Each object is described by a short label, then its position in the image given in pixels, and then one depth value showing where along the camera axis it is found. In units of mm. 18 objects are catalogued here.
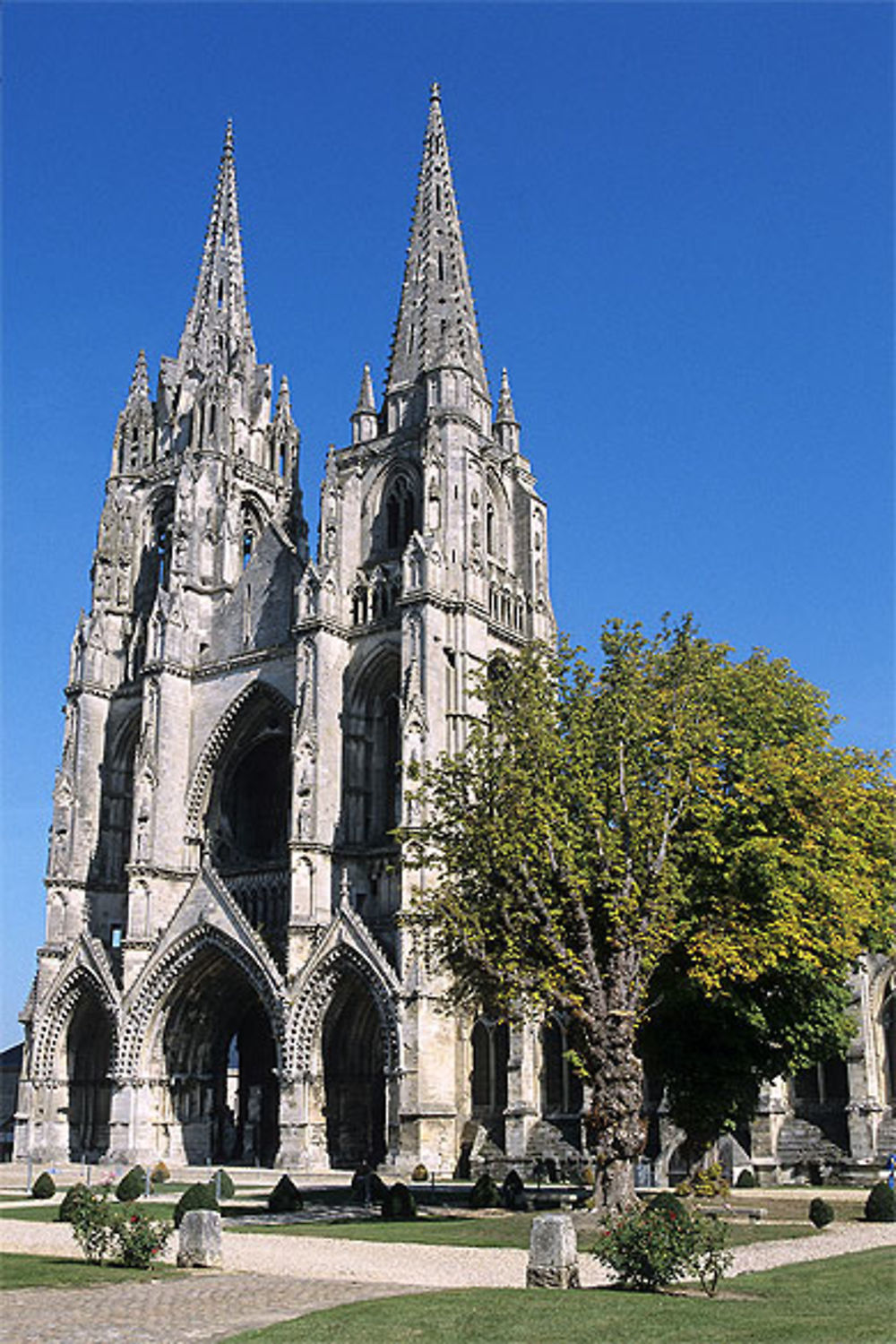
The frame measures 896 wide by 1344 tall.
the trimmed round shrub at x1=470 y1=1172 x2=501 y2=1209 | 29703
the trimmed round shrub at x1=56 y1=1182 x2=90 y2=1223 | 19047
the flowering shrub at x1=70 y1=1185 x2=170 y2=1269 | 17953
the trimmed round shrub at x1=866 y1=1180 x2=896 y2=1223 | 26078
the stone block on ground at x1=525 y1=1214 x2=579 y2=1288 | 16047
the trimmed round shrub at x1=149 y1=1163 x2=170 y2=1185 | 40906
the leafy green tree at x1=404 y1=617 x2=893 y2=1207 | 25656
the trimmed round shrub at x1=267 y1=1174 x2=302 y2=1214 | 29781
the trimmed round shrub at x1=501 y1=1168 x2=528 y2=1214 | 29562
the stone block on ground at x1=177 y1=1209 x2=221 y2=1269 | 18719
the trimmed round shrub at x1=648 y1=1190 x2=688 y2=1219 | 16812
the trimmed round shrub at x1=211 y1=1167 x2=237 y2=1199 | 32934
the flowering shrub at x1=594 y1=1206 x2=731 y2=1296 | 15562
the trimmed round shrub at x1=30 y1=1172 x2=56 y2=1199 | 35812
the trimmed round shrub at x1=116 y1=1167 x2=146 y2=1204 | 32306
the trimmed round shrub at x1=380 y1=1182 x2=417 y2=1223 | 27797
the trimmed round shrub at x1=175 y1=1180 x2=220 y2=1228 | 25250
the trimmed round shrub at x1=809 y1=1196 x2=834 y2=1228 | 24609
